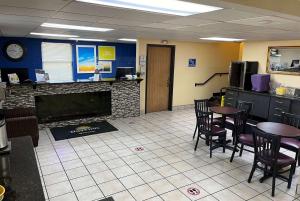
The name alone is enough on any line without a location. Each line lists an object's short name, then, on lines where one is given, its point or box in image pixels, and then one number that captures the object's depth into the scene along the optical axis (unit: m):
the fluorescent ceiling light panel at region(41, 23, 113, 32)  3.95
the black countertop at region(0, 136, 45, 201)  1.57
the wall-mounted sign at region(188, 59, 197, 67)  8.05
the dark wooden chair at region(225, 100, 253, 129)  5.12
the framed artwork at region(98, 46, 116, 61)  9.06
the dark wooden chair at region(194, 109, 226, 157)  4.46
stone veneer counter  5.34
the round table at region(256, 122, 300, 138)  3.53
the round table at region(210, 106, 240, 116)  4.72
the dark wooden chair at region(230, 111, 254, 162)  4.11
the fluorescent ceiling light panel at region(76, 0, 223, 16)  2.11
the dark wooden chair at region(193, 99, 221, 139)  5.20
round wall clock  7.36
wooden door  7.32
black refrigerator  6.76
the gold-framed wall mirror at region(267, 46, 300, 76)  5.93
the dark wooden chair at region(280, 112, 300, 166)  3.80
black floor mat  5.31
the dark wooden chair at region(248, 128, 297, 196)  3.13
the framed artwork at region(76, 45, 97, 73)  8.68
